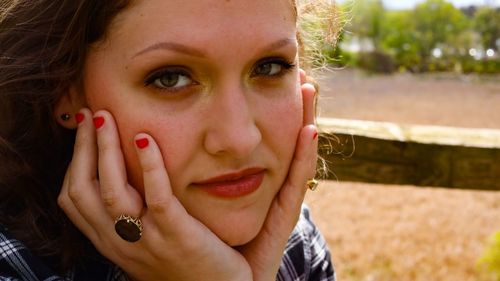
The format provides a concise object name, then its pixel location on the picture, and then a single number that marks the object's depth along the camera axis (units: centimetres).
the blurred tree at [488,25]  4225
